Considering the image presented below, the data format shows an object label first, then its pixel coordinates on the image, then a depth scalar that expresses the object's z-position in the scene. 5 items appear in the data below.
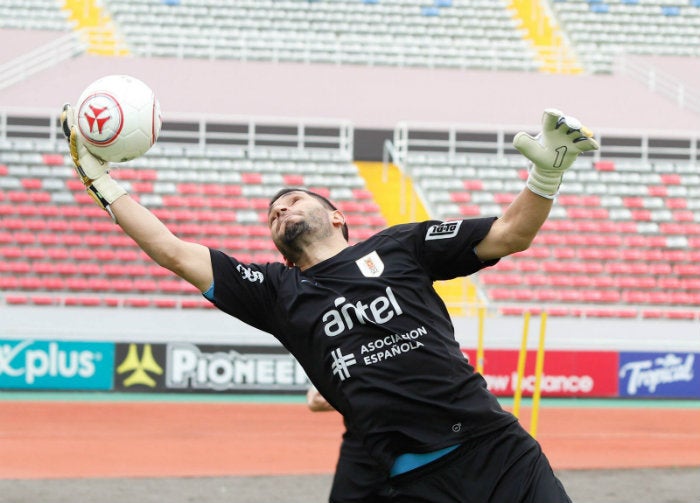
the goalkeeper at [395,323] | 6.37
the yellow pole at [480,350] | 22.59
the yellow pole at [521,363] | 19.63
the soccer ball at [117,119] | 7.15
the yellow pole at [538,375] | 19.70
